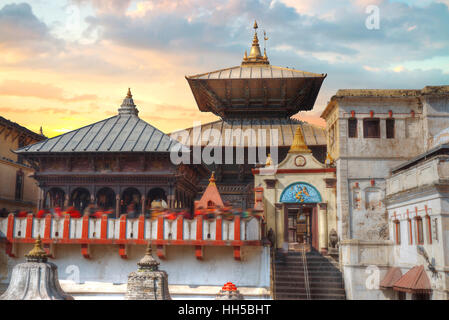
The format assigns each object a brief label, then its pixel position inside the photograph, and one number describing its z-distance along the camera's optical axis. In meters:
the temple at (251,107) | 38.09
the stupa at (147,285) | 20.59
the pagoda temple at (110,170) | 31.80
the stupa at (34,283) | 17.75
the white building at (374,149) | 29.03
